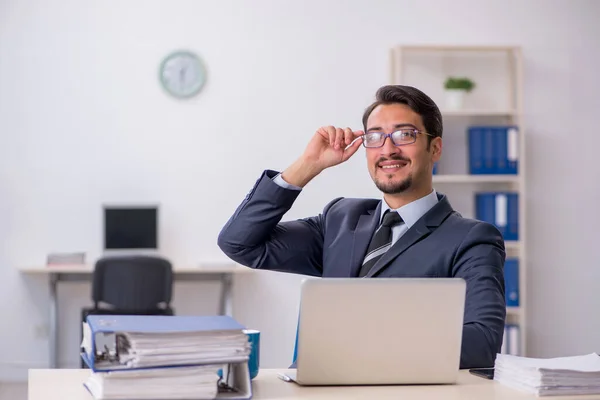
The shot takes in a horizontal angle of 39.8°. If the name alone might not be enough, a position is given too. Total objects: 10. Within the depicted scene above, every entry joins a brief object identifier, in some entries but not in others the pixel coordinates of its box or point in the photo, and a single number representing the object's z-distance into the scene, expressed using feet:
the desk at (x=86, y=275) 16.81
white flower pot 17.79
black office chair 15.72
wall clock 18.08
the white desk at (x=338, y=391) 5.17
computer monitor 17.46
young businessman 7.28
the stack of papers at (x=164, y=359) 4.85
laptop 5.22
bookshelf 18.07
